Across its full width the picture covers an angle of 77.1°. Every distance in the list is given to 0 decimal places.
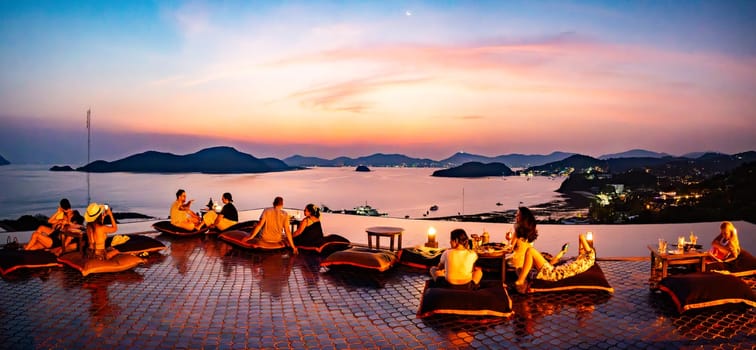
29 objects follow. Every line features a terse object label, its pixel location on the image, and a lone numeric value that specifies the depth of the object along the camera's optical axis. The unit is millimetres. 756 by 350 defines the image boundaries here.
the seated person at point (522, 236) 5023
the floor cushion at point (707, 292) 4461
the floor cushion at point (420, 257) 6320
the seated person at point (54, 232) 7008
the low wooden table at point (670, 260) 5199
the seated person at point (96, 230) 6059
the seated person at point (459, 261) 4648
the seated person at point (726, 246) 5594
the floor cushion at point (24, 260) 6082
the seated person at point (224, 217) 9018
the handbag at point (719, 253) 5672
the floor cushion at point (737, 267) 5676
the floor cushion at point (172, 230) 9023
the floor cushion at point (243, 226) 8773
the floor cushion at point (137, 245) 7045
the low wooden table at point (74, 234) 6794
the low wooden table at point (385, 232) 7340
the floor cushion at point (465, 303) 4309
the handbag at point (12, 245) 7489
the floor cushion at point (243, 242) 7578
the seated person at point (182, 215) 8977
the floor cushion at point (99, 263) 5914
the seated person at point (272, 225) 7590
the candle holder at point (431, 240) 6758
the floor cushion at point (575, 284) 5098
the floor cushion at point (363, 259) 6121
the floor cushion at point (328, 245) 7371
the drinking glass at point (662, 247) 5348
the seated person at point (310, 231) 7551
